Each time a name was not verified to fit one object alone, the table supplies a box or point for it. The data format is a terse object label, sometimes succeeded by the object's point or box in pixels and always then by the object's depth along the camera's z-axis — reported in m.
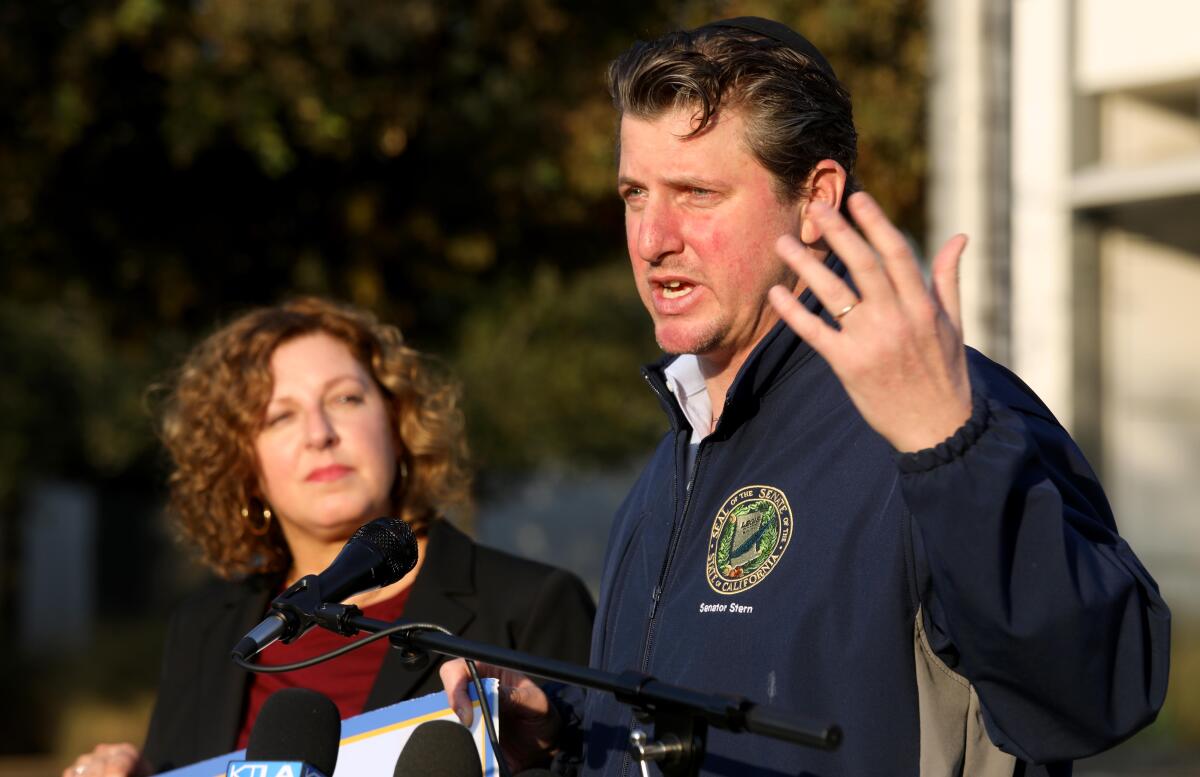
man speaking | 3.64
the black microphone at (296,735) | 4.57
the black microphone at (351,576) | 4.50
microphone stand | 3.53
